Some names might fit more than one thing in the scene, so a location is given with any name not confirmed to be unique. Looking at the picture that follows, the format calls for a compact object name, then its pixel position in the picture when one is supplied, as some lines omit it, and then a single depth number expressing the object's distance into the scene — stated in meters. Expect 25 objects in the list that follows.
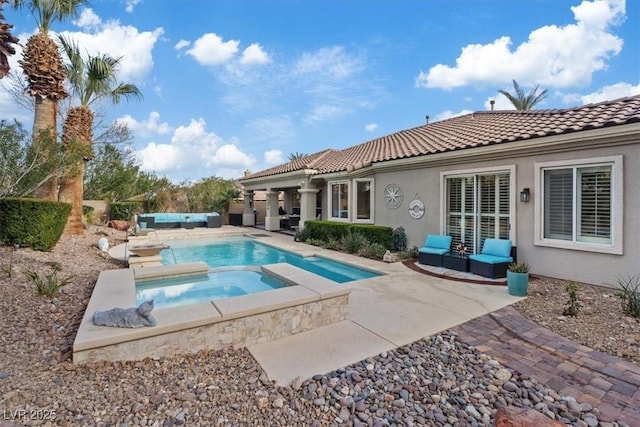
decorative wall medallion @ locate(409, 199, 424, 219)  12.36
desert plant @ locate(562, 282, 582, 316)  6.10
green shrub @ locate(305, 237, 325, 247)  16.00
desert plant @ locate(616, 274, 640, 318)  5.95
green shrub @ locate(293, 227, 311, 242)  17.67
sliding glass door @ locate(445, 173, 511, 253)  9.98
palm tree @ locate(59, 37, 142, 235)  14.47
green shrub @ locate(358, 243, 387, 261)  12.26
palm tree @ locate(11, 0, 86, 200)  12.45
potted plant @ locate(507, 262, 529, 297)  7.42
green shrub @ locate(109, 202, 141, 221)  24.42
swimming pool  11.12
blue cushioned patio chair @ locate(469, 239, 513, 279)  8.96
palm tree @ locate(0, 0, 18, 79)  6.98
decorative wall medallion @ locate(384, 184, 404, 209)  13.34
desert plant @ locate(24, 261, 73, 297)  6.16
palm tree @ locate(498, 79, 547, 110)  29.75
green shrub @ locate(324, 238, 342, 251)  14.52
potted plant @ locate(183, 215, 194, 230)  24.48
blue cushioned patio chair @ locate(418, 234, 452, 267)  10.51
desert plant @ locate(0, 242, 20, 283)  7.04
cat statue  4.38
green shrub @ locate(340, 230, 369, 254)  13.30
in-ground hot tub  4.15
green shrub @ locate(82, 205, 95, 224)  20.77
